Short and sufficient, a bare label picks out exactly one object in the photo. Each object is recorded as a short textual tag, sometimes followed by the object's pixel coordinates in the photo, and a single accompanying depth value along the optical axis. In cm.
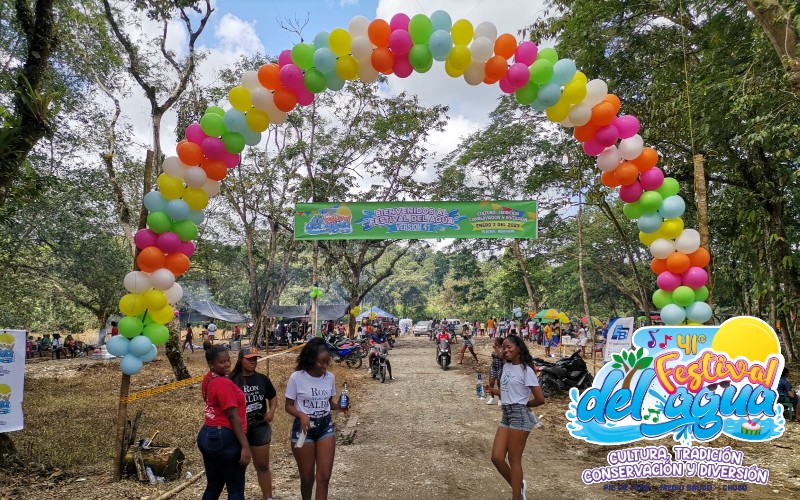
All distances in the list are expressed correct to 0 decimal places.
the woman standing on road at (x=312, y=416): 398
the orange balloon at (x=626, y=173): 568
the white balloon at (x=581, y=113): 559
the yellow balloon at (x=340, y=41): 547
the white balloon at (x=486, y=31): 561
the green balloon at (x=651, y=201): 565
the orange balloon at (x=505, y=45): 563
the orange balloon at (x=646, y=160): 566
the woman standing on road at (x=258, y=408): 419
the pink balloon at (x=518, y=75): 552
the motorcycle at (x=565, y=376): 1049
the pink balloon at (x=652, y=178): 570
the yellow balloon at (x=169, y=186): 547
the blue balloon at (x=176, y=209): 545
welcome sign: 1055
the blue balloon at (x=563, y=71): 550
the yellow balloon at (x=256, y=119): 567
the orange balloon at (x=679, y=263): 557
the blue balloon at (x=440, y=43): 539
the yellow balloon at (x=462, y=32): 553
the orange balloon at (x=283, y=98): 569
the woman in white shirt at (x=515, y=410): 439
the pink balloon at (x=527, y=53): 565
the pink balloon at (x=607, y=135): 561
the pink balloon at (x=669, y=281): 562
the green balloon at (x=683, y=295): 550
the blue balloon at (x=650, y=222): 571
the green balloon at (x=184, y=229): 559
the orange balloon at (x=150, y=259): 531
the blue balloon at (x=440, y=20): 545
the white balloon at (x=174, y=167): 549
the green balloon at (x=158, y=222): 535
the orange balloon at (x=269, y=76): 560
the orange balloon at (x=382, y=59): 554
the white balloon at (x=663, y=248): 567
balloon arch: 545
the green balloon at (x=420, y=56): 548
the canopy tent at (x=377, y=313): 3709
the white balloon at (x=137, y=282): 526
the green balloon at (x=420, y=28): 540
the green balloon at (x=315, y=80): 563
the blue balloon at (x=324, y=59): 546
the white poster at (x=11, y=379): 482
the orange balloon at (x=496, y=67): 562
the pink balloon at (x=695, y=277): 553
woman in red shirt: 344
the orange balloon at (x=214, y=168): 568
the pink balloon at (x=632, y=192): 579
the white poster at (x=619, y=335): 811
